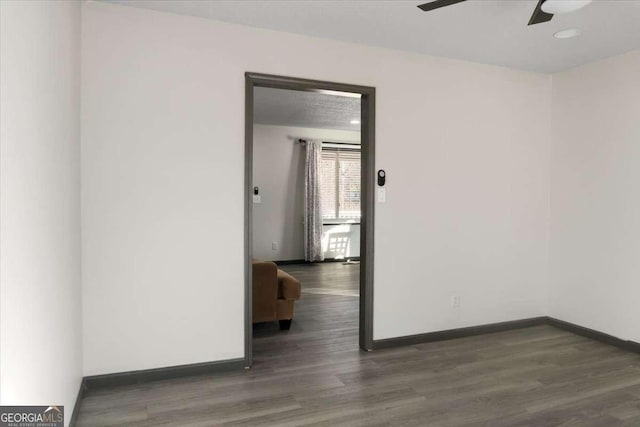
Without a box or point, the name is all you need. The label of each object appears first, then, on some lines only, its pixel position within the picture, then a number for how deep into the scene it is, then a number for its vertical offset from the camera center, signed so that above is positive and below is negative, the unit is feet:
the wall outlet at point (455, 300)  12.45 -2.91
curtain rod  26.00 +3.74
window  26.96 +1.08
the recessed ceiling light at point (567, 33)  9.99 +4.07
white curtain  25.79 +0.05
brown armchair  12.69 -2.89
